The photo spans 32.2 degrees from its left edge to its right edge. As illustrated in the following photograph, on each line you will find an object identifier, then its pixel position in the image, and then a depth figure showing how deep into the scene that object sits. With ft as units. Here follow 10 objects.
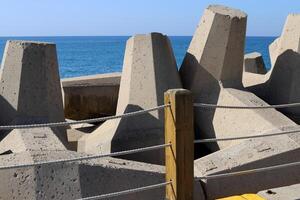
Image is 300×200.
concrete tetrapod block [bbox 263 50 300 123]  18.69
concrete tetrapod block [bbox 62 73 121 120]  22.47
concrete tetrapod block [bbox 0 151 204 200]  10.38
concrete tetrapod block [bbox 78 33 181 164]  15.92
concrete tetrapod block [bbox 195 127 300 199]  12.03
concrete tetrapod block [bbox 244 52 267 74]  28.28
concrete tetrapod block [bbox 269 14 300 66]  19.54
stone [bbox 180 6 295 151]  17.12
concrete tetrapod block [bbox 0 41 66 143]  15.85
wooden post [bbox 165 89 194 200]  8.52
